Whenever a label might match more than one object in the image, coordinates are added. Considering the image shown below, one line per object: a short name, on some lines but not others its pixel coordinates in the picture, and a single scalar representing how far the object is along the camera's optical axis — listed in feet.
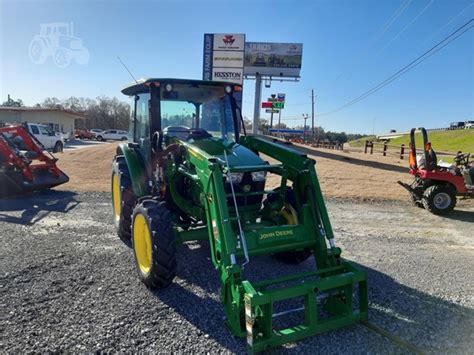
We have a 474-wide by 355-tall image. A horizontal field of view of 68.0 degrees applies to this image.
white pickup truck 69.10
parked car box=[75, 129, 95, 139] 152.15
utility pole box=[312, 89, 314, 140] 194.76
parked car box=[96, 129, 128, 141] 148.97
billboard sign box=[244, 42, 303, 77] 108.68
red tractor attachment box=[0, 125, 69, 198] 27.71
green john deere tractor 9.95
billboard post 94.34
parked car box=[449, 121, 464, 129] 279.08
